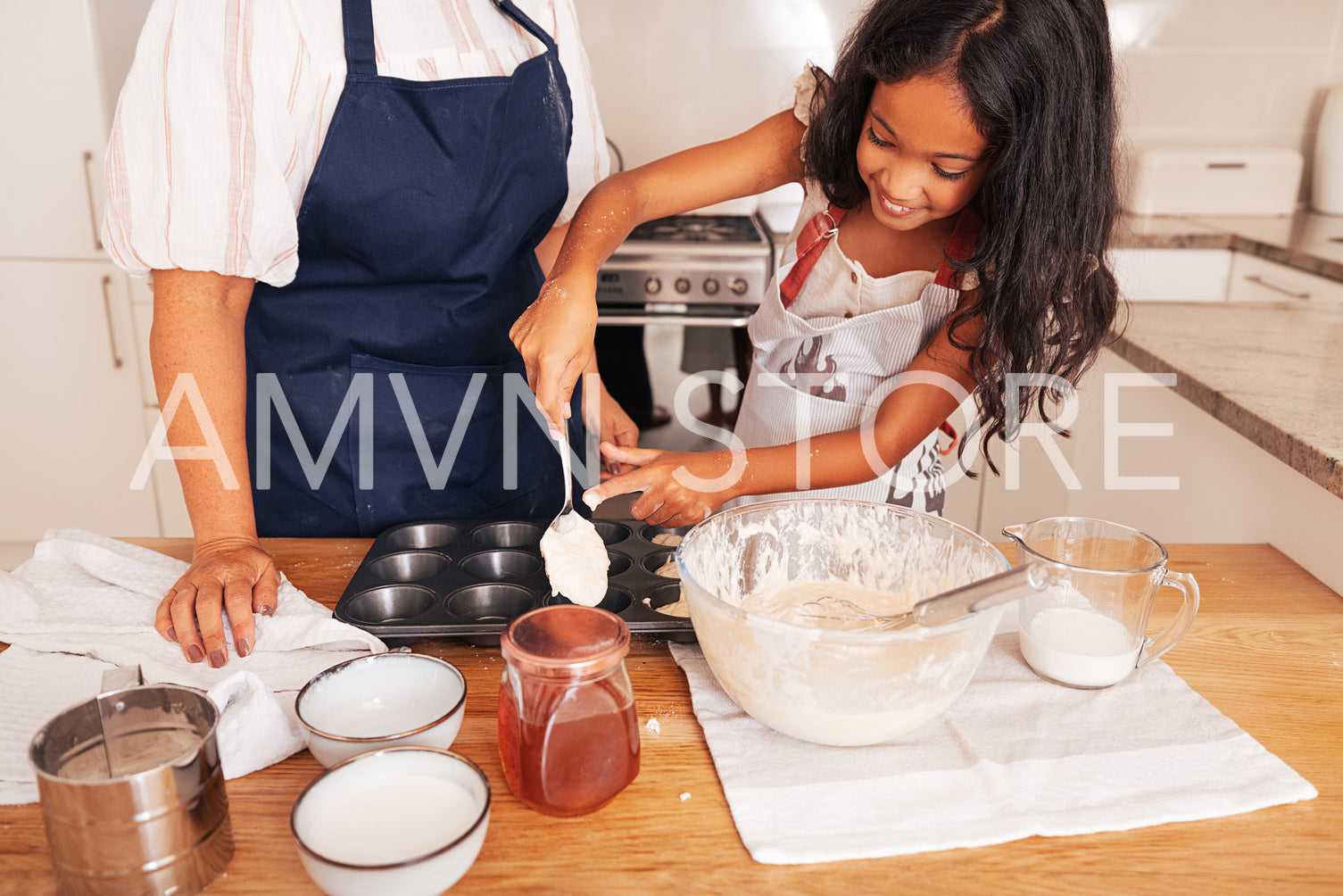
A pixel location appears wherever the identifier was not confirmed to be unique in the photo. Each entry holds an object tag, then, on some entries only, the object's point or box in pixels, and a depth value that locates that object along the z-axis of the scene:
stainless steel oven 2.43
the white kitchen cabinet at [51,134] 2.23
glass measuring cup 0.85
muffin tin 0.93
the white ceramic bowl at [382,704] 0.71
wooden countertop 0.65
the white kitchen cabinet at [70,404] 2.44
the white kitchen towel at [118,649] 0.76
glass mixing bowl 0.72
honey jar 0.69
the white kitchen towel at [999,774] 0.70
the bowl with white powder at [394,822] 0.58
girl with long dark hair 1.02
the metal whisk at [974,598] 0.70
